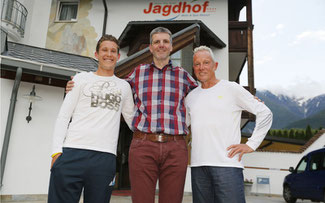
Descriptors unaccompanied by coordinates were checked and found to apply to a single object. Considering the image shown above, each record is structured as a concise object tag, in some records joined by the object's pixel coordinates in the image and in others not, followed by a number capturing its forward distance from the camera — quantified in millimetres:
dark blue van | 8305
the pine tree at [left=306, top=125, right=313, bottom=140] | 25492
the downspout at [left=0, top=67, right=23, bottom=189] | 6066
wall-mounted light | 6375
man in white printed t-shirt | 2242
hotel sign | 11602
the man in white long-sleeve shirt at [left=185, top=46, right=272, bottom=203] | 2346
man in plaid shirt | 2441
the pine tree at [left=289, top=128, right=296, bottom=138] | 28016
